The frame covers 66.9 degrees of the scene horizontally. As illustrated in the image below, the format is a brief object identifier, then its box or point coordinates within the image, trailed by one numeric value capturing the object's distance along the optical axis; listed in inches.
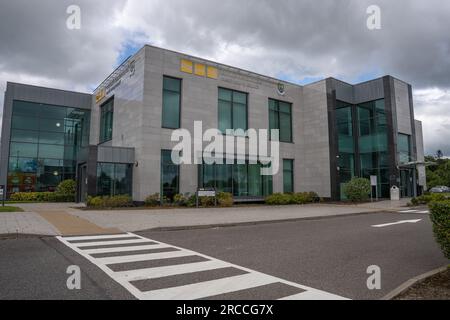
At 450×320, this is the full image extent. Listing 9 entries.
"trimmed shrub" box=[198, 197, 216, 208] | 930.7
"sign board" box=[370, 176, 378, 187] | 1078.0
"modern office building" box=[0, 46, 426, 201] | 957.2
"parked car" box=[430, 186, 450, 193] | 2094.6
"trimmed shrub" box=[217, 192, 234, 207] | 951.6
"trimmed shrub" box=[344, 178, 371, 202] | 1097.1
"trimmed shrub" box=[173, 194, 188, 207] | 928.3
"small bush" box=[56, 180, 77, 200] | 1125.7
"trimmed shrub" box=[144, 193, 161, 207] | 899.4
